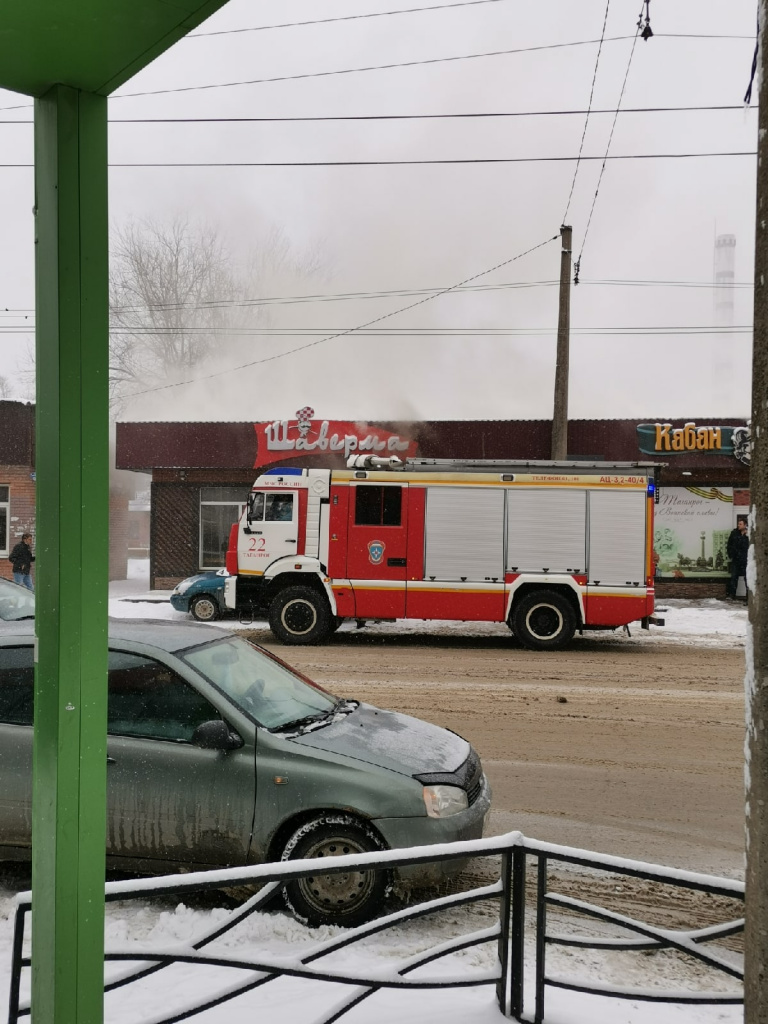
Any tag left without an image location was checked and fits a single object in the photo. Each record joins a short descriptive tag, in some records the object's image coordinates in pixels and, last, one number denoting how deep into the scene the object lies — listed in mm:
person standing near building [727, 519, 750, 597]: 18922
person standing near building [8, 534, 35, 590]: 19000
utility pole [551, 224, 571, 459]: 16812
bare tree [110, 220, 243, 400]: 31141
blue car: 15406
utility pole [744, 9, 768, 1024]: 1792
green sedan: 4230
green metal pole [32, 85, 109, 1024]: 1995
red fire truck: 13641
